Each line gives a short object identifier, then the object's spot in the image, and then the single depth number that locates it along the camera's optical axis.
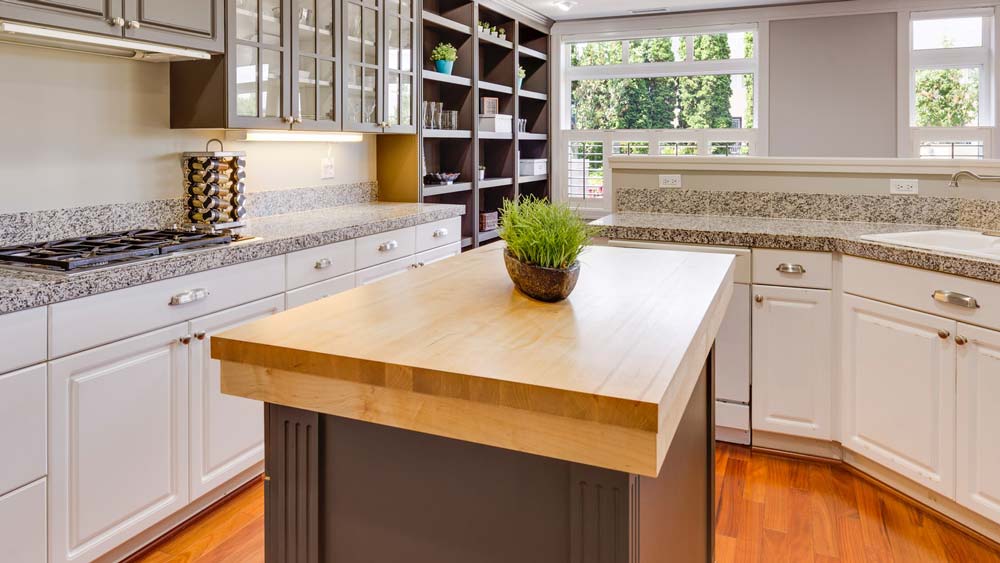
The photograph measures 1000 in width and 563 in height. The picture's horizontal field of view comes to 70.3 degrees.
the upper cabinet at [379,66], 3.48
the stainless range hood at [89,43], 2.06
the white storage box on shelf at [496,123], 4.97
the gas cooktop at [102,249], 1.97
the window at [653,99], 5.86
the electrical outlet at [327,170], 3.86
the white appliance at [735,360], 2.82
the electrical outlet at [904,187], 2.89
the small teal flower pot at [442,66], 4.50
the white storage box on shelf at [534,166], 5.78
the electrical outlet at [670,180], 3.42
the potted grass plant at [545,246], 1.34
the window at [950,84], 5.25
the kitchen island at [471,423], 0.90
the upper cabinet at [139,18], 2.00
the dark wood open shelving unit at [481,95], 4.71
